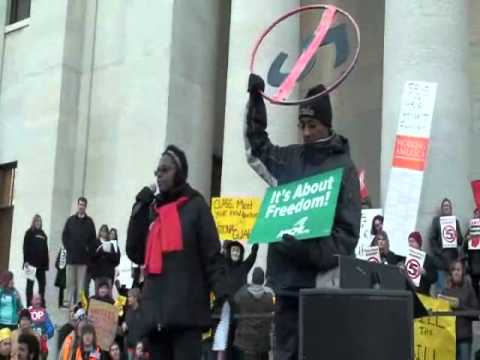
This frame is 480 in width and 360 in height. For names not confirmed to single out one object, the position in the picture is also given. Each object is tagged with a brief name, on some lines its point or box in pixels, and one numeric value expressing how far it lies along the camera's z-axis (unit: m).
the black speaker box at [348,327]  4.92
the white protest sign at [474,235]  13.77
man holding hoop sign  5.52
